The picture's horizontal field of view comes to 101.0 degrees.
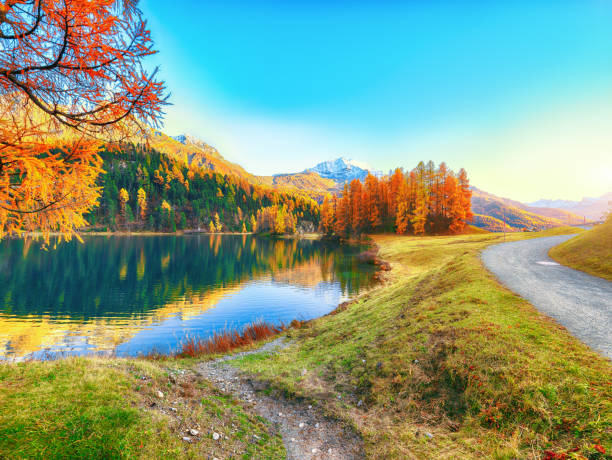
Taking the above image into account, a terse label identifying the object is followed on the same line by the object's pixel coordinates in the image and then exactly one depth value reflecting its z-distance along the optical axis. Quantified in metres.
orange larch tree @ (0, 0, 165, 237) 5.01
